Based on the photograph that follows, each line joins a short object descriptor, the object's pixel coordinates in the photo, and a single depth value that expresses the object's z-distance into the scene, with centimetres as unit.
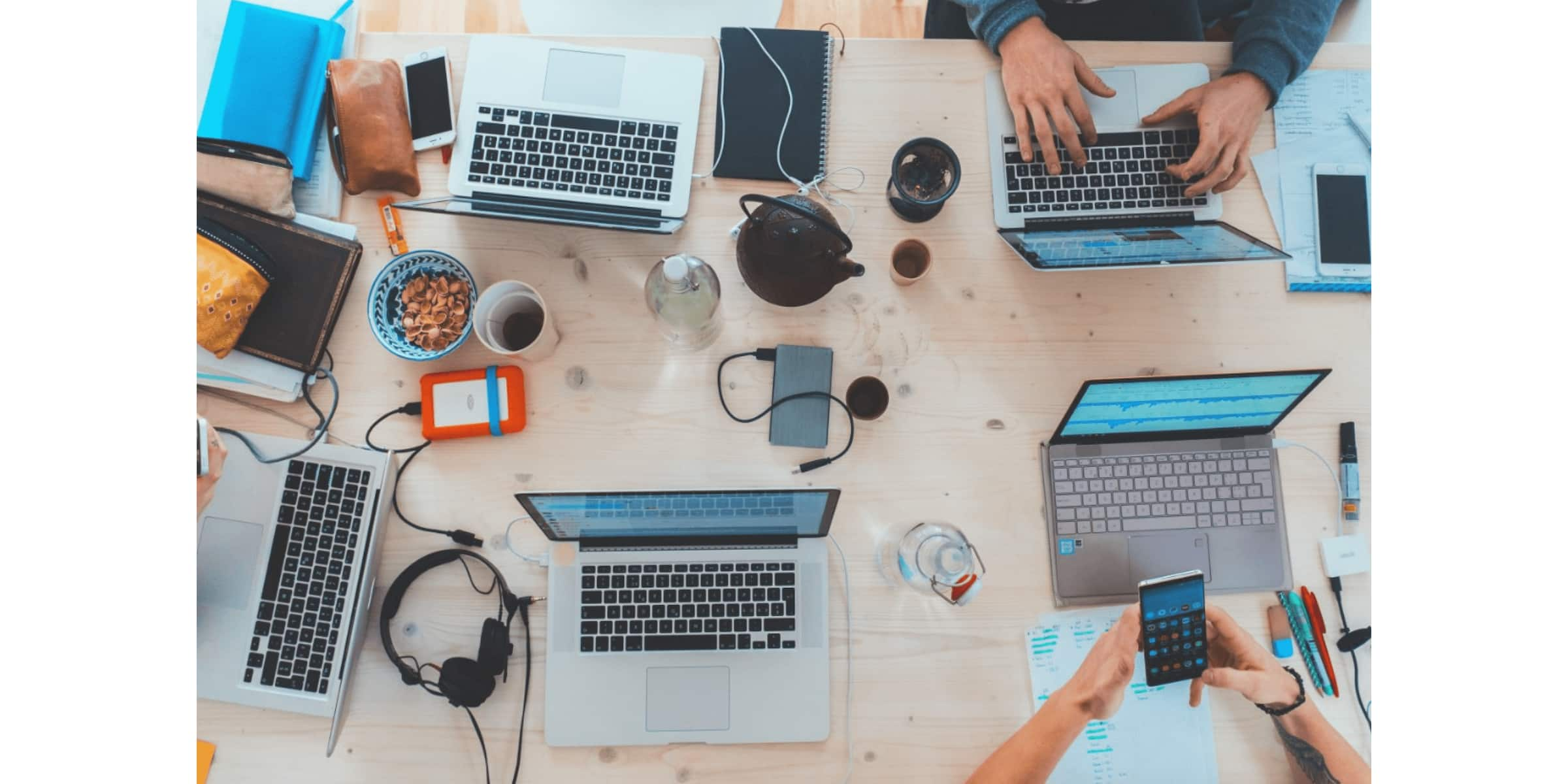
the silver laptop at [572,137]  111
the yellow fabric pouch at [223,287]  102
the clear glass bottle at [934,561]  108
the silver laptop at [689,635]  104
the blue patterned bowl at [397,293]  105
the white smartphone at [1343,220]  116
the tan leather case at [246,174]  106
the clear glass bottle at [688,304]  102
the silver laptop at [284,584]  101
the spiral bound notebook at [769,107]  117
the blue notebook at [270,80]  109
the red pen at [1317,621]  107
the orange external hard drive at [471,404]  109
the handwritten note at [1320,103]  120
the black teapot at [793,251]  96
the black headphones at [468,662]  98
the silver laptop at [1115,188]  112
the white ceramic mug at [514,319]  105
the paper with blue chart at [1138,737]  103
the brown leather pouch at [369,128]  111
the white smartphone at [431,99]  116
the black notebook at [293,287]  109
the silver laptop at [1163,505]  108
